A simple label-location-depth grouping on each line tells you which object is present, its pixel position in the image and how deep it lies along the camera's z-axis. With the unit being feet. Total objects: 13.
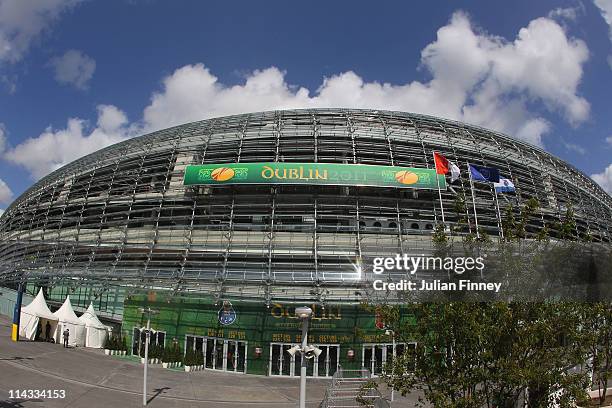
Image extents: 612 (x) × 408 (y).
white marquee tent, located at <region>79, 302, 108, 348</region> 107.86
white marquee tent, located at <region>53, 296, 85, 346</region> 107.04
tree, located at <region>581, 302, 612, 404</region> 35.94
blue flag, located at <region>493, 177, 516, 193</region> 97.18
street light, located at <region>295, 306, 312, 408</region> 46.60
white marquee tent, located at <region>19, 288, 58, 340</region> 109.50
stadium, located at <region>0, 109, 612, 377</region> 96.58
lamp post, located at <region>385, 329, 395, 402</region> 35.29
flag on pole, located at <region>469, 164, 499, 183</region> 91.56
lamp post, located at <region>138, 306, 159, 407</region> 65.49
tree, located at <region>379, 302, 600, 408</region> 30.91
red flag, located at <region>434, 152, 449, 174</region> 95.35
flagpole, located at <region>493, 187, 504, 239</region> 112.88
